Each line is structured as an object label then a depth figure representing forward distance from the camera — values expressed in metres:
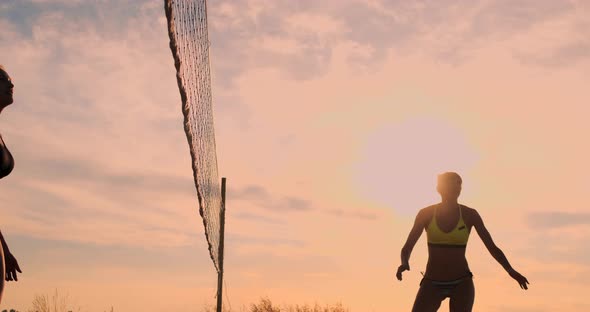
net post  18.42
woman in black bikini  5.17
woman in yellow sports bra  8.35
